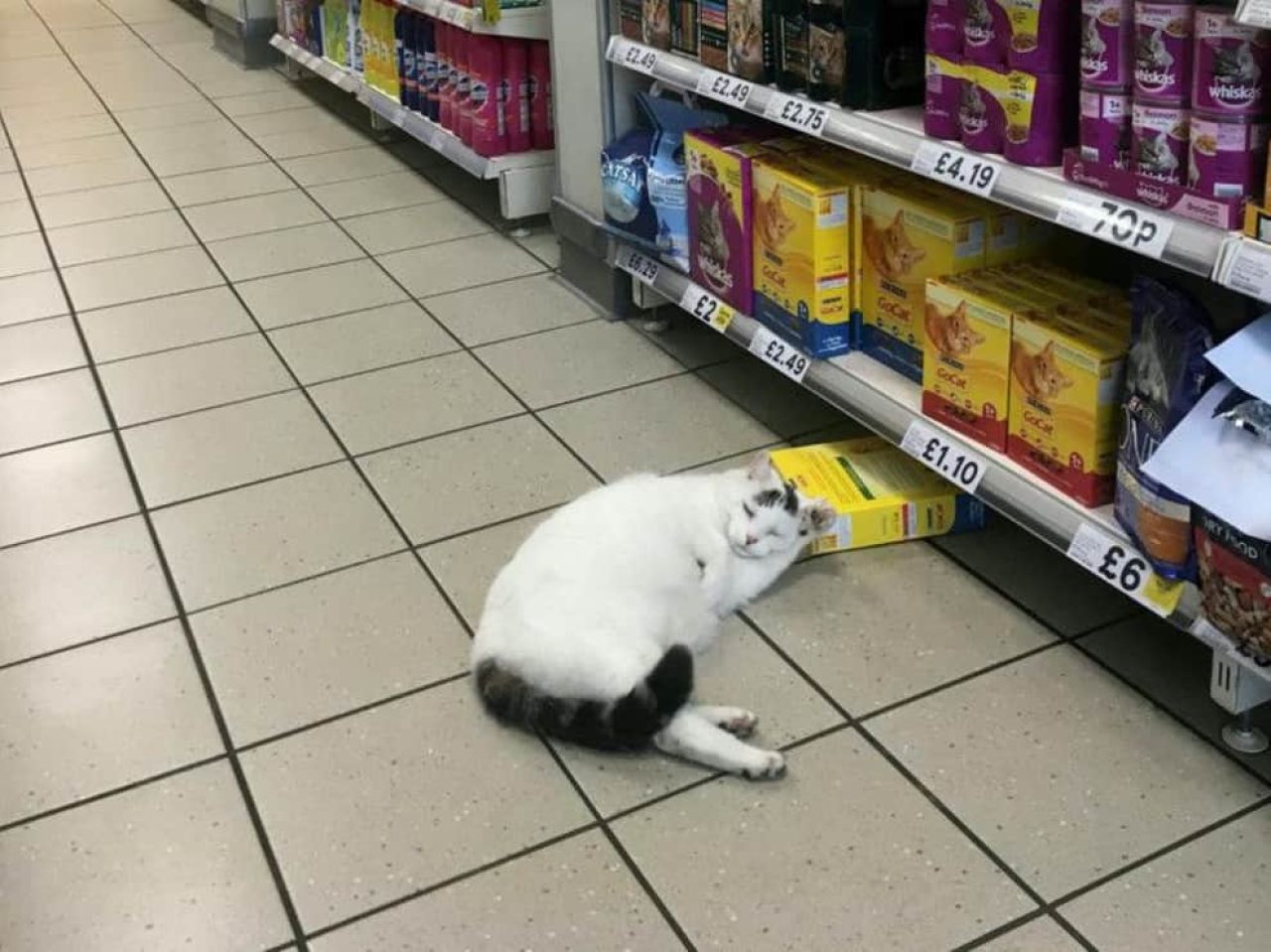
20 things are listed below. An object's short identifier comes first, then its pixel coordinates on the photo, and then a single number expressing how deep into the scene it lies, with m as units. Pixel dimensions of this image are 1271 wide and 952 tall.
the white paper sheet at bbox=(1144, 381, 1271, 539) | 1.66
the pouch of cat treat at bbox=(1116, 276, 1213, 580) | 1.78
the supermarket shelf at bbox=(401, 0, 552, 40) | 3.88
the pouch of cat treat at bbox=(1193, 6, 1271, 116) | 1.65
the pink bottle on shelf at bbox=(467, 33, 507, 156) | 4.05
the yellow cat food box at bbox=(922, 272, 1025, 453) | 2.22
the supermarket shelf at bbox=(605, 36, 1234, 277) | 1.74
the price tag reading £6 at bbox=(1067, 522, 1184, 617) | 1.90
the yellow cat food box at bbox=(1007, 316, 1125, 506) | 2.03
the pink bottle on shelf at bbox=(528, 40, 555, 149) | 4.12
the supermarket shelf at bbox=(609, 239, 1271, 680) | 1.89
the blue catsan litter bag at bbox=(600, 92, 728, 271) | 3.13
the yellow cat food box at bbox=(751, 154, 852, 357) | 2.56
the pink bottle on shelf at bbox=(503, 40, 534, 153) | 4.08
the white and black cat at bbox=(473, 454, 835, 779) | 1.91
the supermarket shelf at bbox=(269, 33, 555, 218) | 4.11
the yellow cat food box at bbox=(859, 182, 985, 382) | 2.37
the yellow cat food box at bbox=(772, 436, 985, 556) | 2.50
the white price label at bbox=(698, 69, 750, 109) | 2.73
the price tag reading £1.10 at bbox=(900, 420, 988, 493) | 2.29
